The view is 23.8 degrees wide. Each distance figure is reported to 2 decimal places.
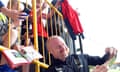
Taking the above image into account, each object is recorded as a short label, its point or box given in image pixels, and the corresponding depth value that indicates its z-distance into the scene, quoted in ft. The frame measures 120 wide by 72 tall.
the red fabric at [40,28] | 11.13
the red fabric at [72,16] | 13.62
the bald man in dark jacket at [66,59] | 6.96
